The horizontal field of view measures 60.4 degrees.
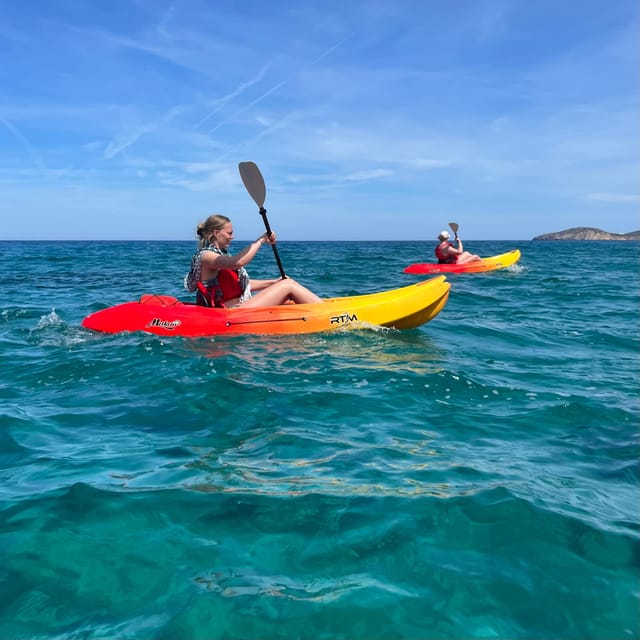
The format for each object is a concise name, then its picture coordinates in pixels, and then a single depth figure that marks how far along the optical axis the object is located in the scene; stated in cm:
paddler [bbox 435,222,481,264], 1764
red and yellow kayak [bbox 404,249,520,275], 1739
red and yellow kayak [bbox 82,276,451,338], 707
